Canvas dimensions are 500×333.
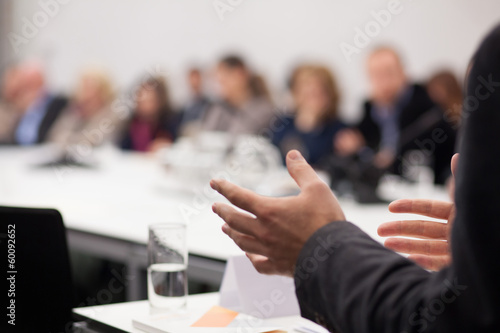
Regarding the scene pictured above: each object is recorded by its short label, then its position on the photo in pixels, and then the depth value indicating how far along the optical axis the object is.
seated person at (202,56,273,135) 4.42
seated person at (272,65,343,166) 3.80
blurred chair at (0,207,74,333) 1.02
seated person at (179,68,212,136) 5.42
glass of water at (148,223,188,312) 1.06
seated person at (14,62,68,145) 5.15
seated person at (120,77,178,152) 5.17
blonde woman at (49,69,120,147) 4.69
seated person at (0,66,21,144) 5.22
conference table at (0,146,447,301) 1.82
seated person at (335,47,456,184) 3.52
